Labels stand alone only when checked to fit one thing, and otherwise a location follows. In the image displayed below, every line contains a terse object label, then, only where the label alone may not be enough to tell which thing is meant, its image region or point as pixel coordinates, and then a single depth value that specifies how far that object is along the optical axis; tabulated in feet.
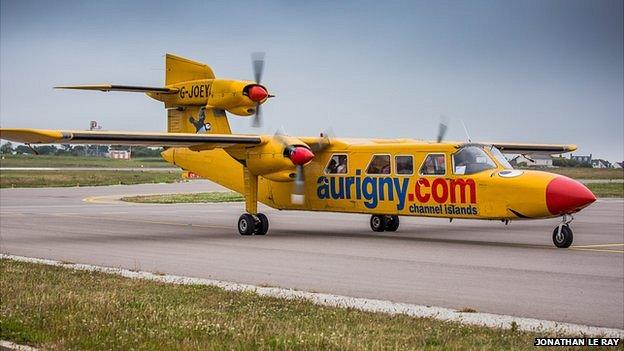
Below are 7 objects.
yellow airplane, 69.15
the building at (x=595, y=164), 405.49
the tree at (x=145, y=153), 504.51
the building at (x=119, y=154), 538.59
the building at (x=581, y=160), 417.32
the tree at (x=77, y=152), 494.83
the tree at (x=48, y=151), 495.32
